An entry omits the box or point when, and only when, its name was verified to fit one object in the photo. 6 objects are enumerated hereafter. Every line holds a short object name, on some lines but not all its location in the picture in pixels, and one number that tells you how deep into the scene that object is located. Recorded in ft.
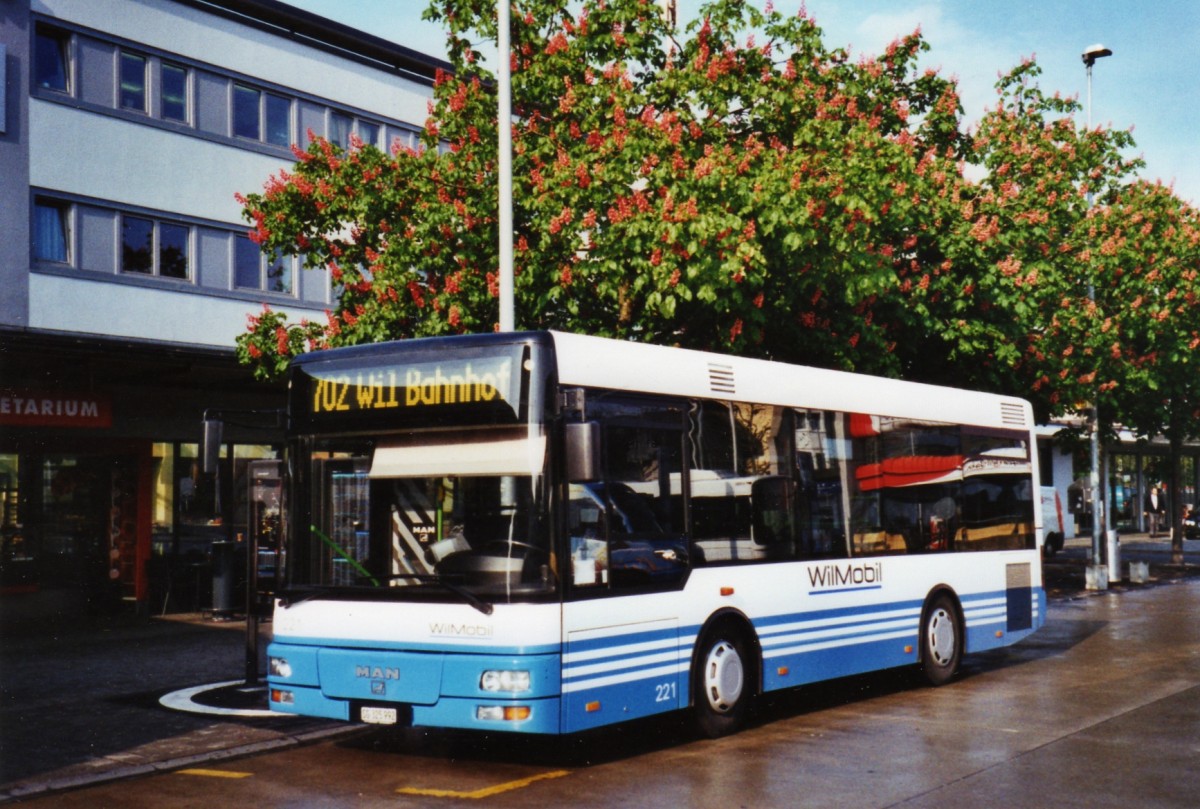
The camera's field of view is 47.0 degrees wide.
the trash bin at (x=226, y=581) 64.64
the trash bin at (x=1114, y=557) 93.86
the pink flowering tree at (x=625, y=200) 47.37
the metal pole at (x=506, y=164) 45.09
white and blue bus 28.45
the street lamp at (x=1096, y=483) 90.68
